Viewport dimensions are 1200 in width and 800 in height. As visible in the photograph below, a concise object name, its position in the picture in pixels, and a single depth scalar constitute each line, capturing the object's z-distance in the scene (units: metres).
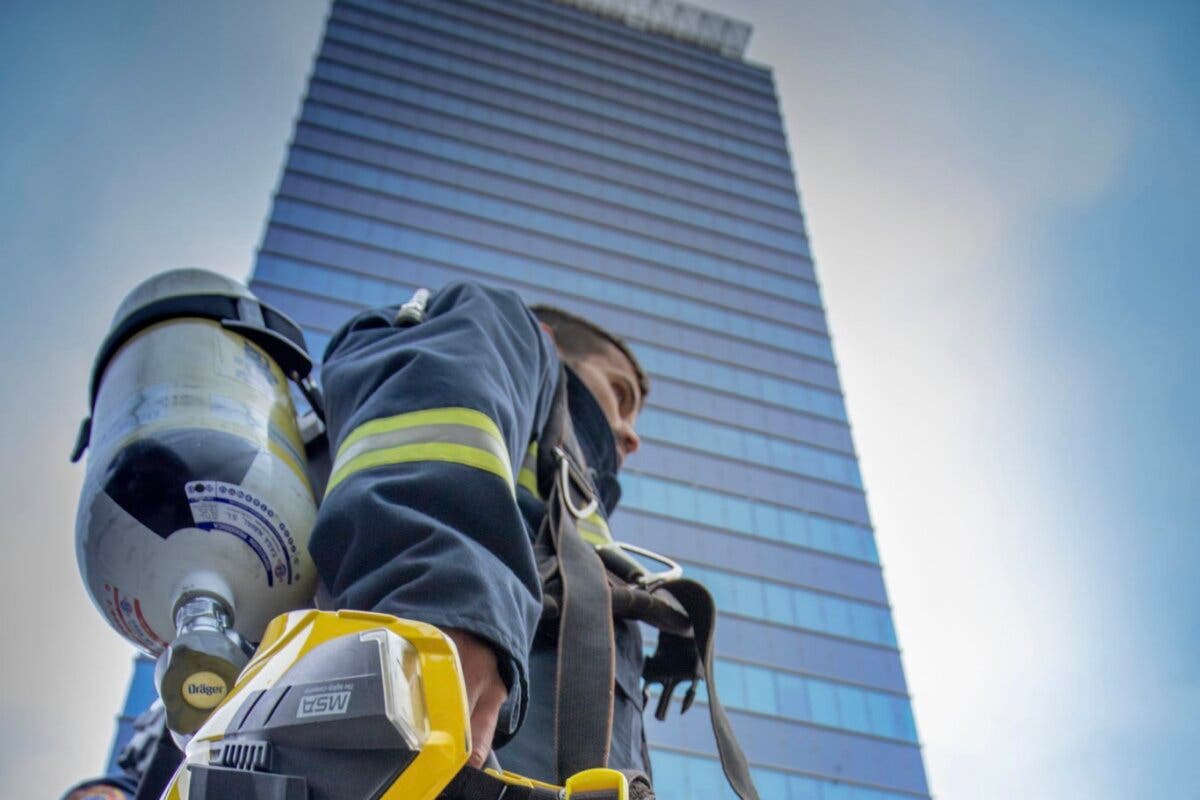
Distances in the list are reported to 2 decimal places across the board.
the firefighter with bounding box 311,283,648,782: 0.97
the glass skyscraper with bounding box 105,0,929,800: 25.89
